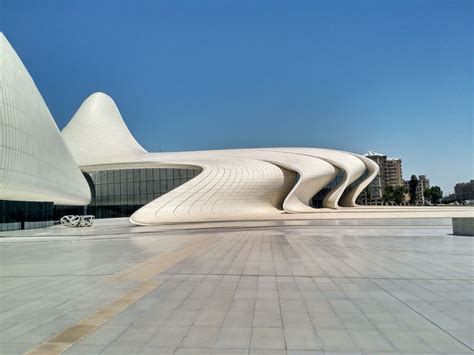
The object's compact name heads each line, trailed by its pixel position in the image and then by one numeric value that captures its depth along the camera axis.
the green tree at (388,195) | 94.70
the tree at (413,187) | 89.58
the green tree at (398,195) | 90.81
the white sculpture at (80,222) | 31.23
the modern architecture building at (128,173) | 25.09
